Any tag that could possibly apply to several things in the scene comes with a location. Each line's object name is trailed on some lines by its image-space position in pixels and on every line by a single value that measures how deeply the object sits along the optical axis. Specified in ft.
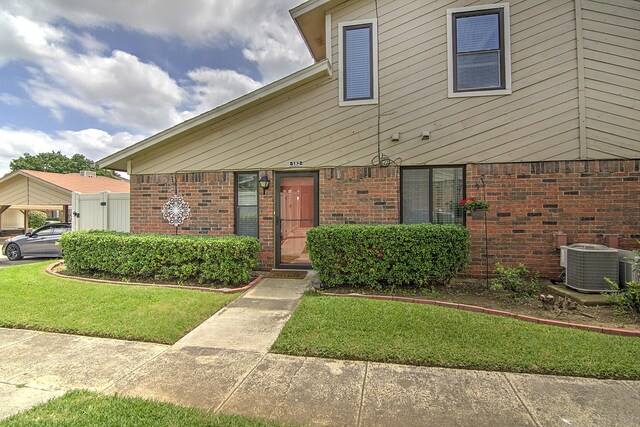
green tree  157.99
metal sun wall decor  24.25
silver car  38.17
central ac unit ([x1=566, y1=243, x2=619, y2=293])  16.33
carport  54.39
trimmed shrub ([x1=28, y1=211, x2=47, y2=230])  80.48
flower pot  19.97
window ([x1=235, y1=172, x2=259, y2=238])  23.58
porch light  22.67
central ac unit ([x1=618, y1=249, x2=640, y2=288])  15.40
